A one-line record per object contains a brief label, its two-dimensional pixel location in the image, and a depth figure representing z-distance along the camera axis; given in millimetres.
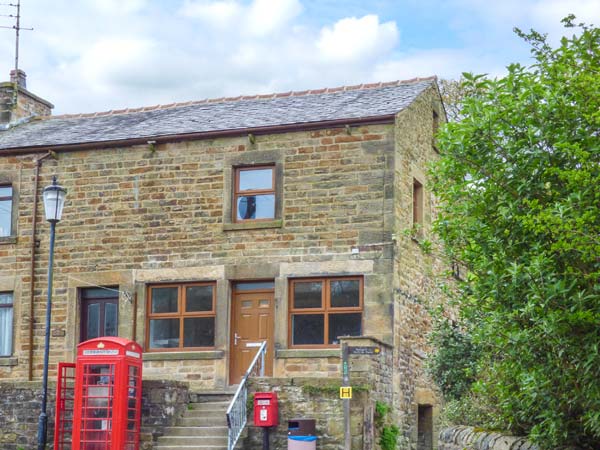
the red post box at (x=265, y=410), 17156
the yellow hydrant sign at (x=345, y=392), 16719
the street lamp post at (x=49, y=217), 16516
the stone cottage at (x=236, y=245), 19828
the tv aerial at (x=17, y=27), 27562
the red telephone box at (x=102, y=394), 16578
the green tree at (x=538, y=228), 9344
